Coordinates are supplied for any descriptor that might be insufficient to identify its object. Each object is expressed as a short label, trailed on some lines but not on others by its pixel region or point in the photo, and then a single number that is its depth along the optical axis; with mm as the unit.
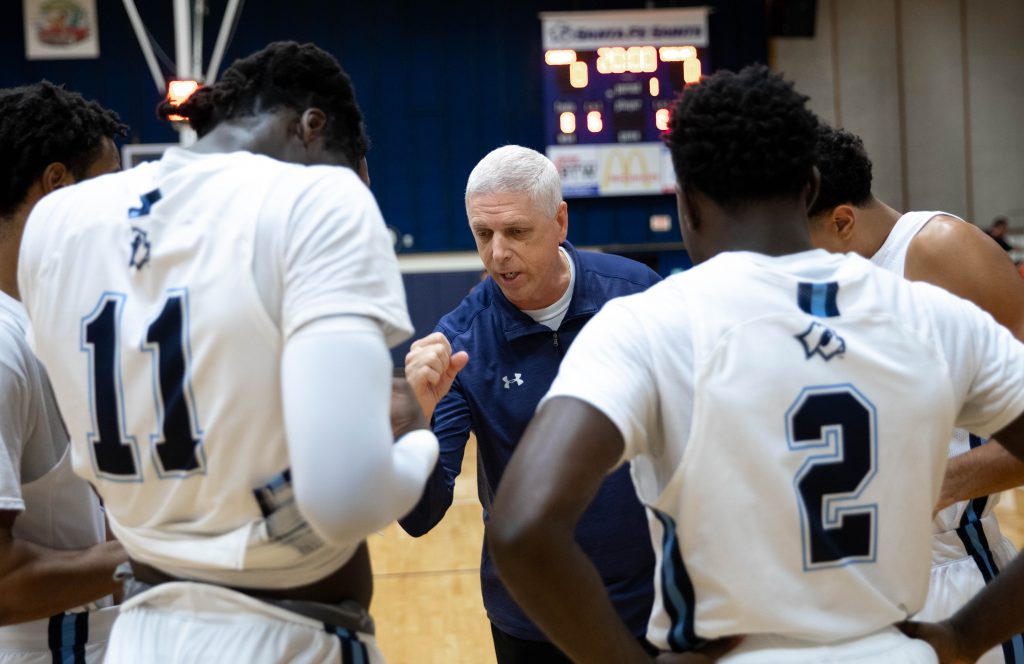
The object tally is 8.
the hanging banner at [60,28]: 12000
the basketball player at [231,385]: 1312
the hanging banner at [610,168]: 12141
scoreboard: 11953
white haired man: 2594
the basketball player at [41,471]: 1836
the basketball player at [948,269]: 2629
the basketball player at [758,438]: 1377
